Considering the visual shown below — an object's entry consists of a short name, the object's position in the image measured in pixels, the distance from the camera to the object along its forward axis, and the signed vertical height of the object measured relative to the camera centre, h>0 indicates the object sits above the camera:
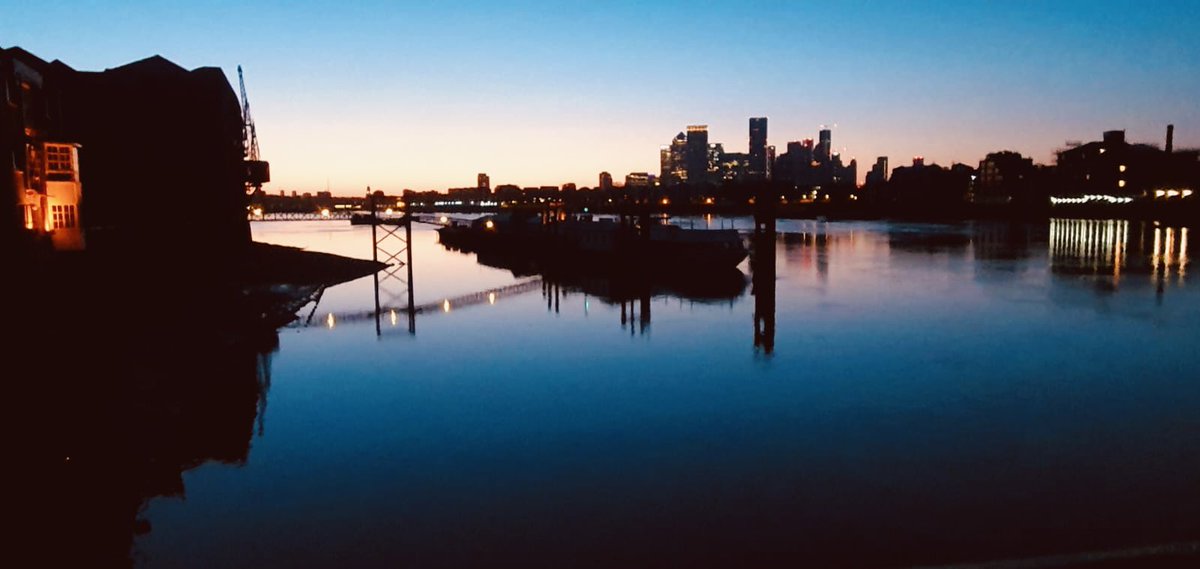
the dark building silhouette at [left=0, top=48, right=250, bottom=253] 46.47 +4.60
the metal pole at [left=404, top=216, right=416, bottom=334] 35.91 -5.32
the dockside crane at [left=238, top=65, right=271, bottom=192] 69.50 +4.24
